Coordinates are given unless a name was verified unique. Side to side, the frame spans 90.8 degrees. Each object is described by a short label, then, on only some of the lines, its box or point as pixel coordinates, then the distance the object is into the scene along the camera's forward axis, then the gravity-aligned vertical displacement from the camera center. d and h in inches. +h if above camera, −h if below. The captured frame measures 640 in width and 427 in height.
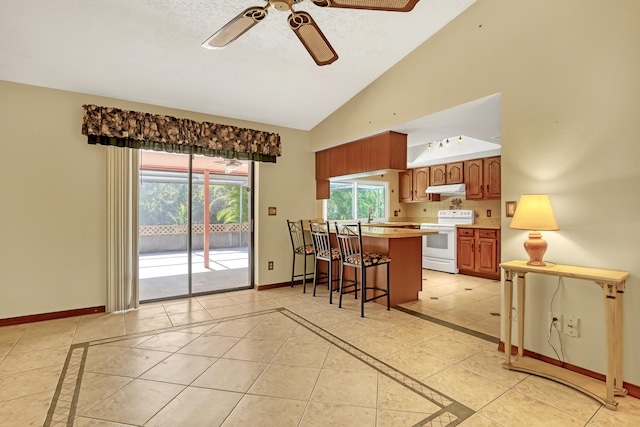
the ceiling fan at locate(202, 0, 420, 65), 69.6 +46.1
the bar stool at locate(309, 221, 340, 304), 156.6 -18.3
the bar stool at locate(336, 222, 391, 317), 140.0 -21.0
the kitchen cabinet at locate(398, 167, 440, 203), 266.2 +23.2
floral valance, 134.8 +37.4
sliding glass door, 164.1 -4.8
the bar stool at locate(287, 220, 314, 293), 180.7 -19.1
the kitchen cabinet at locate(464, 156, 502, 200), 216.5 +24.4
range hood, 235.5 +17.4
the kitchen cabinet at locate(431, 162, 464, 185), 240.1 +30.6
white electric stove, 227.5 -22.0
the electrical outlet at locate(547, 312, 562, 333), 90.3 -31.7
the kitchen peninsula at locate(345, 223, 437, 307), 152.5 -23.9
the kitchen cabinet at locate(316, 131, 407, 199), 151.9 +28.9
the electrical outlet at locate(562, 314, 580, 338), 86.9 -31.8
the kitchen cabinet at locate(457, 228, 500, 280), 204.4 -26.8
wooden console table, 72.8 -30.2
